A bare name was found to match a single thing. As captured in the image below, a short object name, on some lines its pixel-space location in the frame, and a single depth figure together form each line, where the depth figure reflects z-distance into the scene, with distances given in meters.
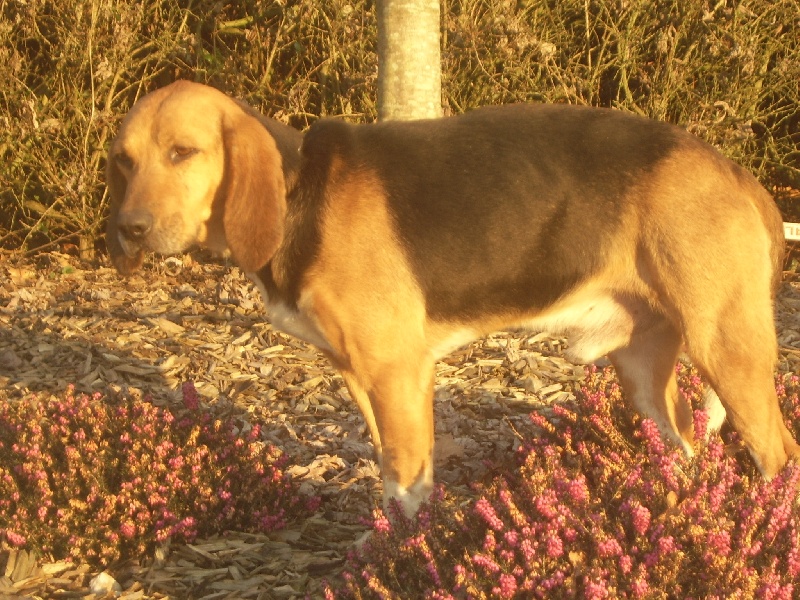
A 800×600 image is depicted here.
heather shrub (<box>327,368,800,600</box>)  2.76
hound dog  3.49
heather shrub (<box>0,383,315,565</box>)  3.65
